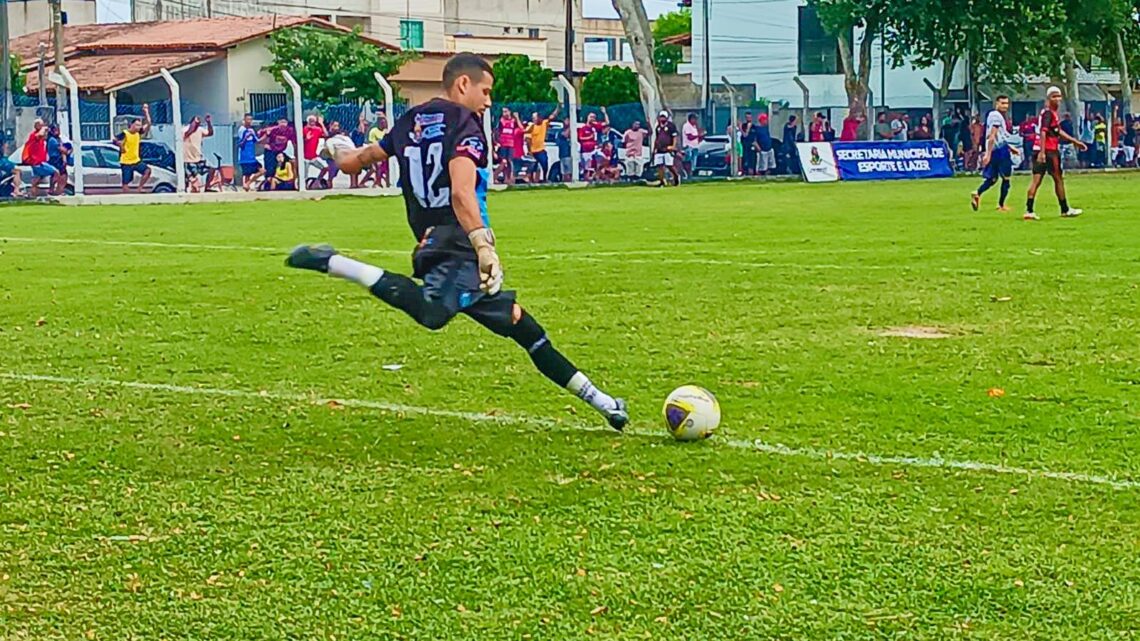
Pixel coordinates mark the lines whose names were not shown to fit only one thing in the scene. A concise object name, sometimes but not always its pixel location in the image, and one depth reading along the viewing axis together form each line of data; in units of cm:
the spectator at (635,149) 4022
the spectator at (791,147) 4219
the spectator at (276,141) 3478
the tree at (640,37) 4412
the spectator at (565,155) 3928
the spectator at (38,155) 3219
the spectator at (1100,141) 4800
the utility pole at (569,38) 6275
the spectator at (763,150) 4234
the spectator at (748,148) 4222
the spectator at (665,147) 3810
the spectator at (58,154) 3247
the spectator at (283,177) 3494
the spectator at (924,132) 4519
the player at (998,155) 2433
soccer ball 767
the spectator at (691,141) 4128
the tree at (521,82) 5925
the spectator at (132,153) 3384
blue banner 4066
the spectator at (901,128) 4559
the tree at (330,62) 4909
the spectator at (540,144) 3859
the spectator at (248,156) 3500
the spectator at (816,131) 4253
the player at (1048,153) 2267
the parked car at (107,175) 3378
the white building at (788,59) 6069
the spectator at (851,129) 4425
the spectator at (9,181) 3288
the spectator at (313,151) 3516
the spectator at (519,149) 3822
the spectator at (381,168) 3594
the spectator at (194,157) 3403
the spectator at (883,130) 4638
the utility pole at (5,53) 4081
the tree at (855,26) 4716
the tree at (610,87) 5928
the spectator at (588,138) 3944
